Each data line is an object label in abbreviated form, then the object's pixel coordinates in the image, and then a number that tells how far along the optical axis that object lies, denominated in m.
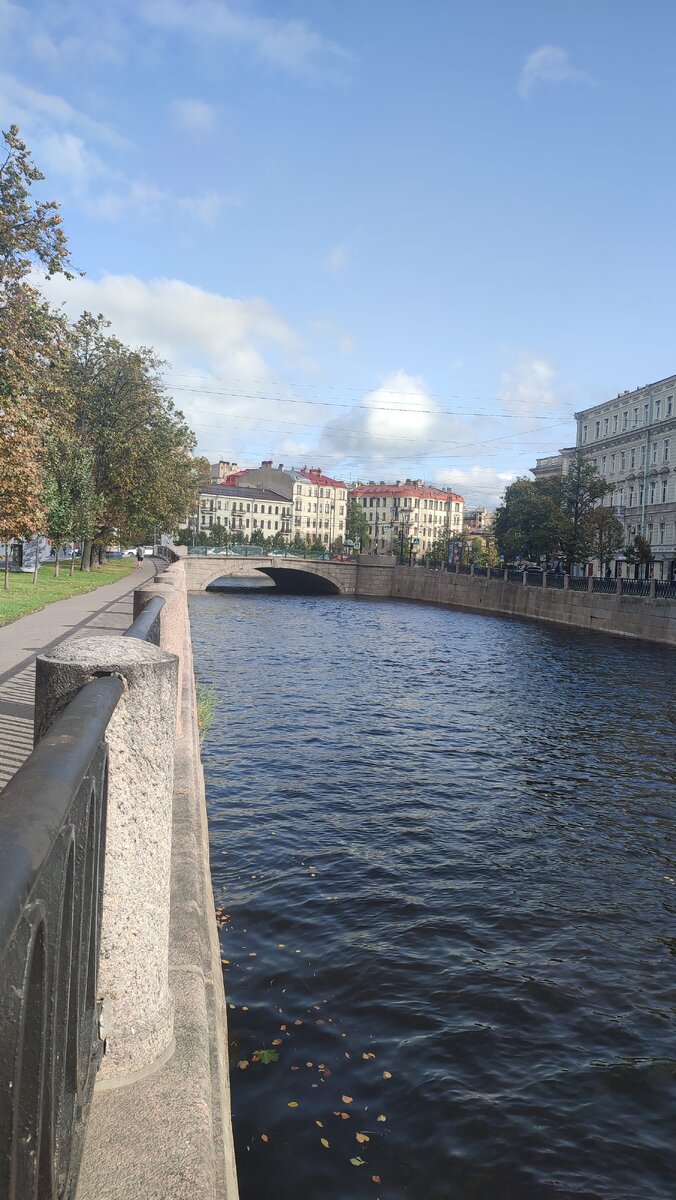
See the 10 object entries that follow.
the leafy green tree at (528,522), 59.67
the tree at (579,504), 57.34
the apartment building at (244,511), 140.00
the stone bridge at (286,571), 66.12
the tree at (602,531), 57.06
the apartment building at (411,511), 162.12
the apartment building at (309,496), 153.50
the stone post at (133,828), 2.58
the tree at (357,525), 155.62
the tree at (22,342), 17.77
